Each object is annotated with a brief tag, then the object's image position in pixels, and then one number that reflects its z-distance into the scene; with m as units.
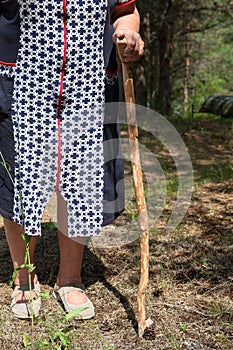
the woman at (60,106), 2.18
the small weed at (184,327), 2.35
